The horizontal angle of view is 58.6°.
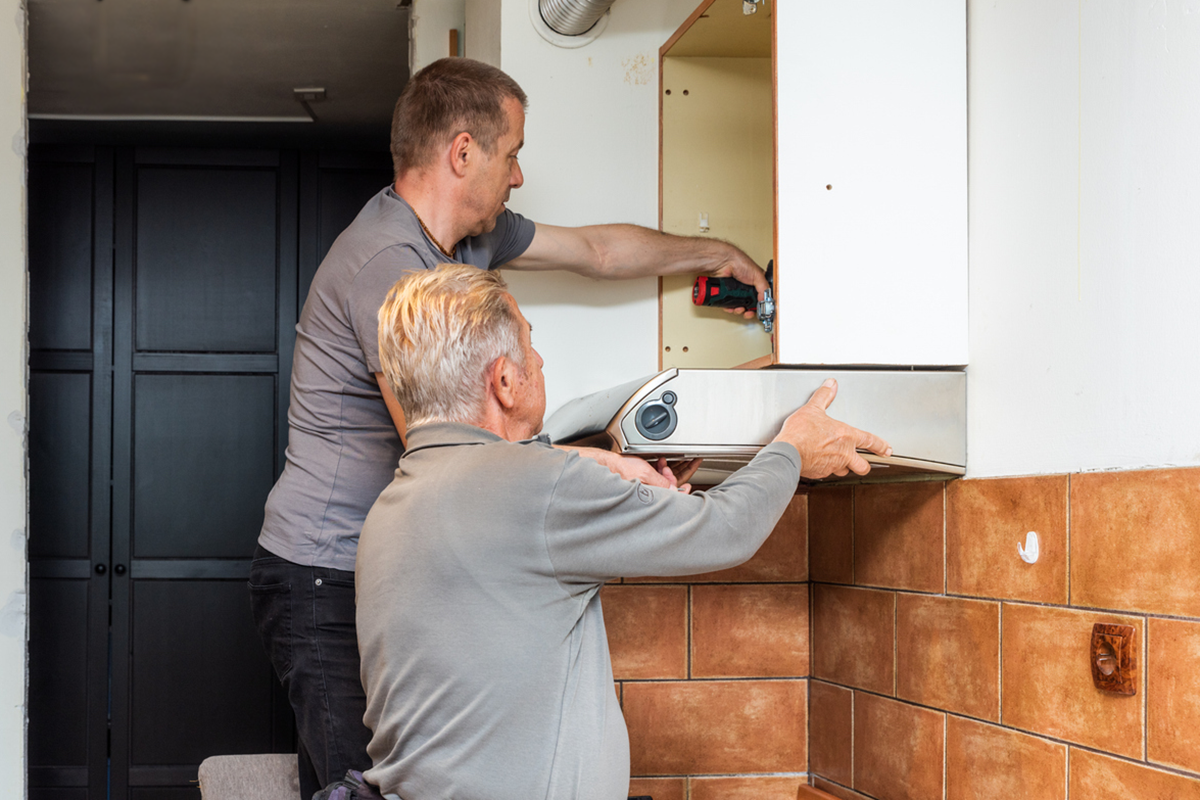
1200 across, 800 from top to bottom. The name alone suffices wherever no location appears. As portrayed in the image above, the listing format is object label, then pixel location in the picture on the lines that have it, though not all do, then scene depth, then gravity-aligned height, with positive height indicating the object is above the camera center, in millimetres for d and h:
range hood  1409 -9
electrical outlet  1185 -284
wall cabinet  1476 +315
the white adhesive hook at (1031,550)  1359 -182
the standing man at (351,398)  1461 +7
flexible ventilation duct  1893 +704
